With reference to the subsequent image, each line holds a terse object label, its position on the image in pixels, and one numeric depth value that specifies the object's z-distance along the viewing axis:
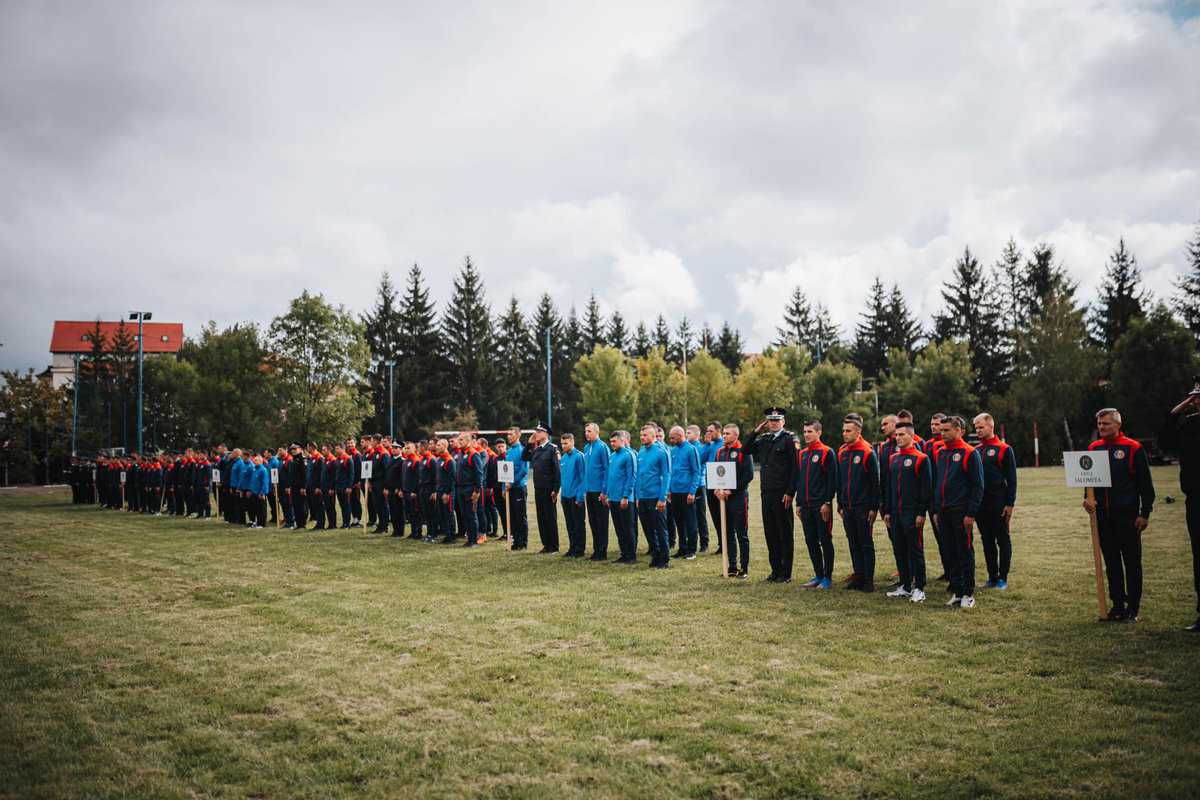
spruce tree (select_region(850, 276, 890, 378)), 75.88
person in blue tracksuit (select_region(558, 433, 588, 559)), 14.17
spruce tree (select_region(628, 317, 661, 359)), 87.44
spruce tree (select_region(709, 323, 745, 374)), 86.38
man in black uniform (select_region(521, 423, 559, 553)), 14.66
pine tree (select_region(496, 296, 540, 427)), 70.75
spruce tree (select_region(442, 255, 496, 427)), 69.50
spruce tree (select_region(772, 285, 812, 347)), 85.56
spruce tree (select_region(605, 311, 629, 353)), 85.00
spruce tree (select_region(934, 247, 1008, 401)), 62.06
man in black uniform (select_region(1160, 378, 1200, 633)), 7.64
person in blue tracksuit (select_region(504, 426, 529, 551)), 15.46
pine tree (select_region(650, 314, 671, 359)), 88.62
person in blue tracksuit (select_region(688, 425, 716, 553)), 14.36
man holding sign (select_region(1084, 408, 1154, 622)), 7.89
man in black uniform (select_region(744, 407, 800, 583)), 10.75
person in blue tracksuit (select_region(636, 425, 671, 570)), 12.61
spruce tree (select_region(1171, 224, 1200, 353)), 48.34
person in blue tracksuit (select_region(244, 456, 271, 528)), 21.53
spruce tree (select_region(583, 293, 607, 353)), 83.62
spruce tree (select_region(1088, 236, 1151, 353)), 57.31
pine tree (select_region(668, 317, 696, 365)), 87.94
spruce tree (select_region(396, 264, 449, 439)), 67.81
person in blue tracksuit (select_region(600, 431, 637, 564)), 13.23
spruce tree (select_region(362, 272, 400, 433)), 69.06
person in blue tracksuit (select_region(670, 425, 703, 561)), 13.38
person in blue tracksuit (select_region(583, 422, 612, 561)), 13.65
